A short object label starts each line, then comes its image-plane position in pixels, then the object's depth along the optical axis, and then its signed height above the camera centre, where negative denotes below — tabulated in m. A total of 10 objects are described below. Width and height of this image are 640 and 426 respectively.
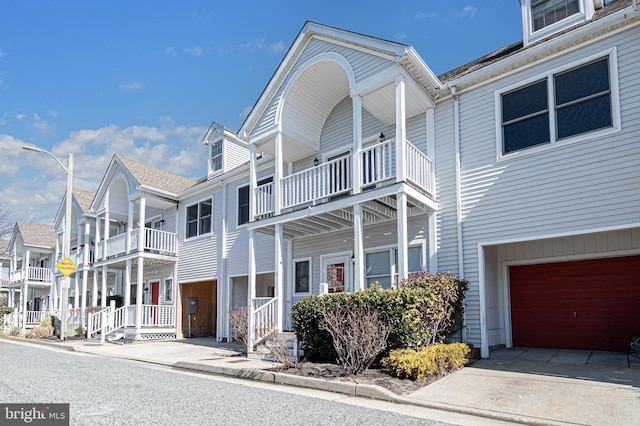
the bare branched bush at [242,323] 13.36 -1.46
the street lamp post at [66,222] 18.34 +1.93
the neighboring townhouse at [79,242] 24.77 +1.83
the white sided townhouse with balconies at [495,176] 9.64 +2.10
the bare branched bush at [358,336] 8.98 -1.25
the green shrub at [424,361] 8.31 -1.64
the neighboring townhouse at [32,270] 32.88 +0.12
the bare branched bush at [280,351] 9.99 -1.69
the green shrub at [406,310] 9.16 -0.80
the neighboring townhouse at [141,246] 19.91 +1.11
